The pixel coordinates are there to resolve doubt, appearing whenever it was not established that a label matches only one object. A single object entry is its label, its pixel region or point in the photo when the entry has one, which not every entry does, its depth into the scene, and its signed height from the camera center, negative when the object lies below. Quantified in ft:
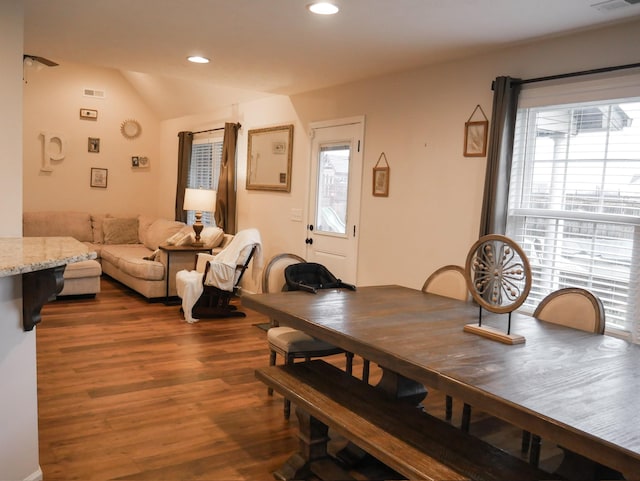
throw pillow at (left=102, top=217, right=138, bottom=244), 25.88 -2.33
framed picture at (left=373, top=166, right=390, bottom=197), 15.19 +0.42
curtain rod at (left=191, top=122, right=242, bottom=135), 21.62 +2.51
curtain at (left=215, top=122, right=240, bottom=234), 21.62 +0.18
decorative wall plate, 27.78 +2.80
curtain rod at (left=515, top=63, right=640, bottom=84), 9.96 +2.63
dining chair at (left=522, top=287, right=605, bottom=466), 8.69 -1.81
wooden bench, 6.12 -3.02
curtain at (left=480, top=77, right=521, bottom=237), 11.63 +1.04
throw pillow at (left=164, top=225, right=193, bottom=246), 20.74 -2.06
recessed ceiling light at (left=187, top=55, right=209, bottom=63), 14.15 +3.38
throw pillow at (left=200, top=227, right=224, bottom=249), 20.84 -1.95
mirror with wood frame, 19.26 +1.19
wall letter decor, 25.88 +1.44
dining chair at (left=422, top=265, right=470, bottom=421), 11.22 -1.82
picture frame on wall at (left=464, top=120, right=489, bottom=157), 12.47 +1.48
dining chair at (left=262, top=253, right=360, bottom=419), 10.59 -3.10
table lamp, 21.59 -0.53
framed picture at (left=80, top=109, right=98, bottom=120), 26.63 +3.29
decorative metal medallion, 7.48 -1.04
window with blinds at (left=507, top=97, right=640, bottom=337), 10.16 +0.14
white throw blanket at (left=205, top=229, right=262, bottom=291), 17.58 -2.35
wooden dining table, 5.03 -1.99
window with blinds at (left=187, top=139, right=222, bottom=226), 23.93 +0.90
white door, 16.38 -0.07
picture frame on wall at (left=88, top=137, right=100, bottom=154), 26.99 +1.81
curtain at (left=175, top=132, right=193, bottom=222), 25.33 +0.82
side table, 19.95 -2.85
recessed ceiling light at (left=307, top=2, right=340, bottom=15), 9.65 +3.38
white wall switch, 18.70 -0.83
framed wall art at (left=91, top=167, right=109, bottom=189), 27.27 +0.18
